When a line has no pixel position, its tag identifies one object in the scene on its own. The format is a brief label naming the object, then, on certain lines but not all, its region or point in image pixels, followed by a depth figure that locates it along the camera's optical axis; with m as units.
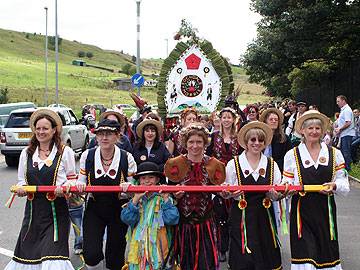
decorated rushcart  9.98
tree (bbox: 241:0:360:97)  19.03
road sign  19.50
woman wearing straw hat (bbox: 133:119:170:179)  6.39
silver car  14.70
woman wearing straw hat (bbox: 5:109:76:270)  4.46
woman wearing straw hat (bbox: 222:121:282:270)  4.64
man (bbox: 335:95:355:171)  12.19
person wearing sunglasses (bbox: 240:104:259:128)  9.50
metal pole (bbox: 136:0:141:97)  19.47
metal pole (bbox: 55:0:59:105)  35.11
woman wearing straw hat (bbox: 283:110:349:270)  4.52
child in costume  4.71
